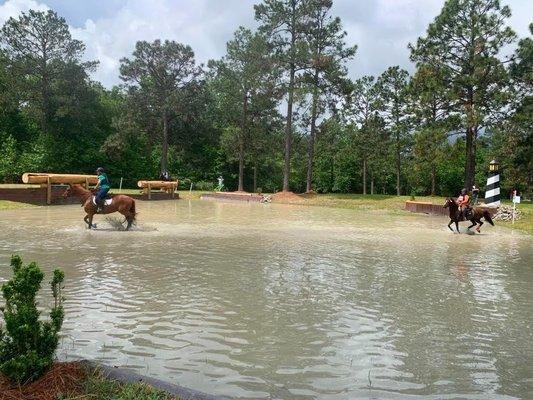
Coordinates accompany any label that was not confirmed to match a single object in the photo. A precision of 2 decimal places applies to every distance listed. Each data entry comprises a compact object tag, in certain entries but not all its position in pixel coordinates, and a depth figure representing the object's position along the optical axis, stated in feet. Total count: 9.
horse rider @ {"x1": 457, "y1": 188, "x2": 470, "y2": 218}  70.38
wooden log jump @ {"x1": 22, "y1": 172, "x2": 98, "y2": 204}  97.04
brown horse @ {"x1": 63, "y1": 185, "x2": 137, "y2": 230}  60.29
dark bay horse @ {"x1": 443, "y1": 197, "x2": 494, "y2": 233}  69.92
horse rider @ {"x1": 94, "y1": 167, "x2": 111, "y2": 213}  60.54
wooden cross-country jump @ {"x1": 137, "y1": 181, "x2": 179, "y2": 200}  129.88
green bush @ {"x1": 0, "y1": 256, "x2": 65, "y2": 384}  13.76
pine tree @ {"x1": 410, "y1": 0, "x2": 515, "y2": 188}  119.96
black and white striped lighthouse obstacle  98.22
